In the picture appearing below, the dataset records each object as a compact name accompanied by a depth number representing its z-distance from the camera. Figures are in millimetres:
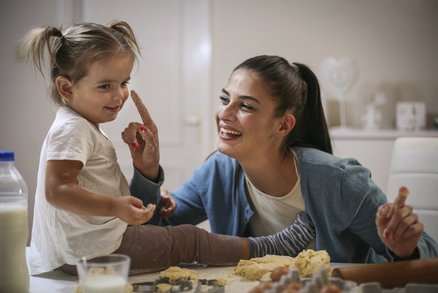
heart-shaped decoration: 3863
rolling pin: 1080
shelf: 3533
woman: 1536
